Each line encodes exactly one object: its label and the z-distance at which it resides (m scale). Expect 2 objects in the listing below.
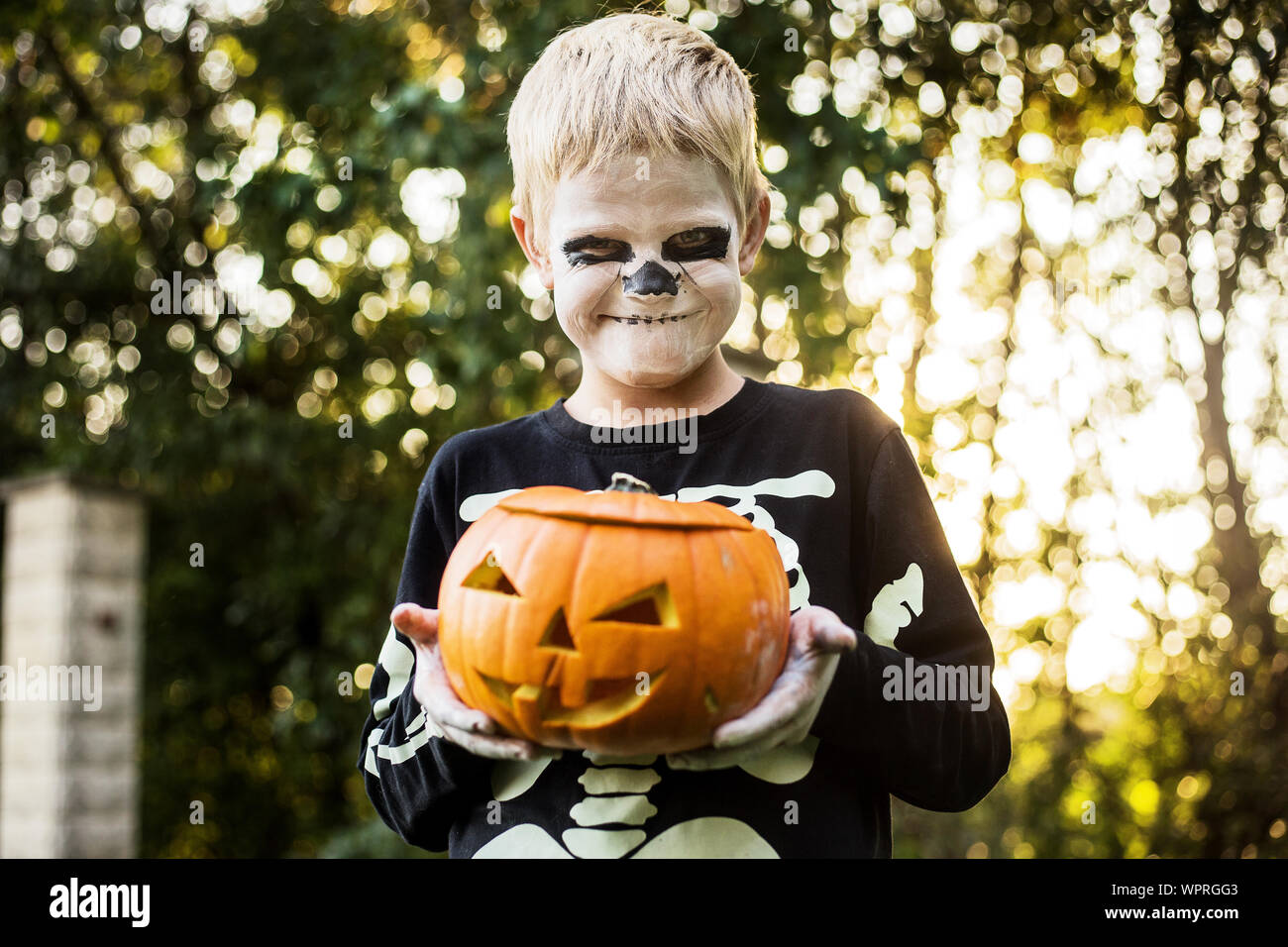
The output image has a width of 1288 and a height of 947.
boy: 1.31
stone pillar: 4.63
